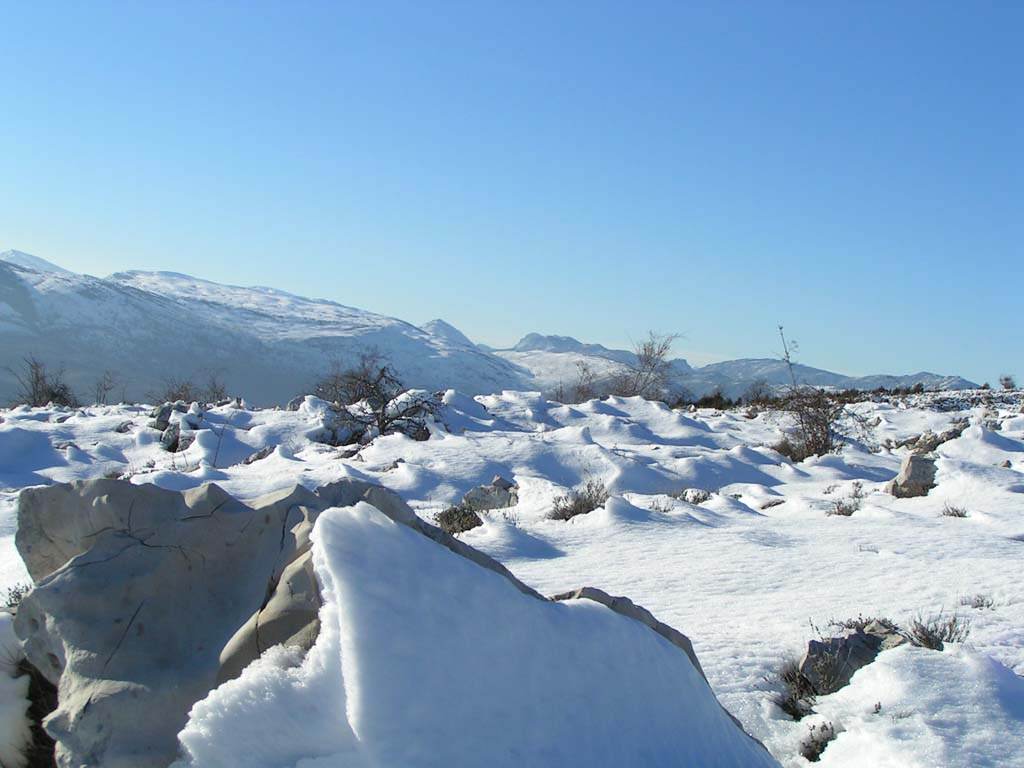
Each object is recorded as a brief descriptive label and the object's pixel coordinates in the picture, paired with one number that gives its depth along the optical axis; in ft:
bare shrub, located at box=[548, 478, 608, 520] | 20.02
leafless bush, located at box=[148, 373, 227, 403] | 60.03
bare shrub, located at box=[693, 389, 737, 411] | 66.76
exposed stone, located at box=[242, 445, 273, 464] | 31.63
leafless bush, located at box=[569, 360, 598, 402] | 78.39
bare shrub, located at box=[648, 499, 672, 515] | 19.34
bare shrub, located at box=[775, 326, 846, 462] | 37.68
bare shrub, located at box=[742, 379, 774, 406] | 71.82
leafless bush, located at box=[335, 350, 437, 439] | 39.65
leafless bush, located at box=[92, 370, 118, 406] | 67.82
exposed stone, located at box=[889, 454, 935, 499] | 21.74
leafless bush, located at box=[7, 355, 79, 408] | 60.70
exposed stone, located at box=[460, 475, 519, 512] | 22.50
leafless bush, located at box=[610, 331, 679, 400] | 82.43
